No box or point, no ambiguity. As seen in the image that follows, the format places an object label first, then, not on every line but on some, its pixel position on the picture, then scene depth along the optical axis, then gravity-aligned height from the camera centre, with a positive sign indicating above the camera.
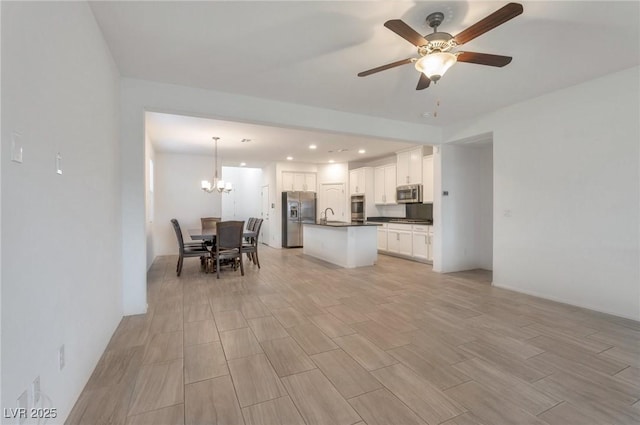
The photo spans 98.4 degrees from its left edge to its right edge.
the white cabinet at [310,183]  9.00 +0.85
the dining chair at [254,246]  5.40 -0.73
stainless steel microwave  6.37 +0.34
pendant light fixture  6.16 +0.55
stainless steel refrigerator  8.52 -0.25
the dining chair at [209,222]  6.50 -0.31
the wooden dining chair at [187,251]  4.85 -0.75
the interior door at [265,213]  9.08 -0.13
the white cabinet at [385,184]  7.24 +0.65
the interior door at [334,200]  8.74 +0.28
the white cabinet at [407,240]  6.00 -0.77
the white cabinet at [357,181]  8.02 +0.81
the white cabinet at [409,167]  6.37 +0.99
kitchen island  5.63 -0.75
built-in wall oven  8.13 +0.01
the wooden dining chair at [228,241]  4.84 -0.56
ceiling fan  1.89 +1.22
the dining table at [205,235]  4.87 -0.46
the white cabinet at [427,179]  6.08 +0.63
